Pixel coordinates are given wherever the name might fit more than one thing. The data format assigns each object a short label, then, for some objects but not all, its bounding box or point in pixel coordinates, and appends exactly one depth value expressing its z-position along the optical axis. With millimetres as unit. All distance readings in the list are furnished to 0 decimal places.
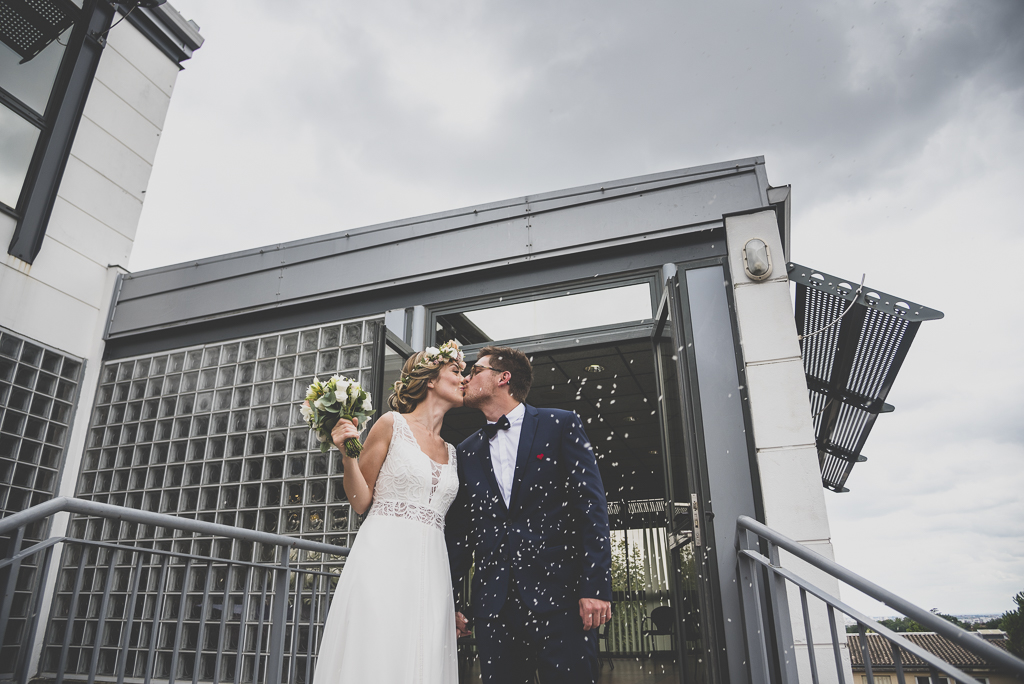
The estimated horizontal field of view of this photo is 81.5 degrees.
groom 1968
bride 2002
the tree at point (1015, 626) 10756
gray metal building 3076
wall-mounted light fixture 3533
